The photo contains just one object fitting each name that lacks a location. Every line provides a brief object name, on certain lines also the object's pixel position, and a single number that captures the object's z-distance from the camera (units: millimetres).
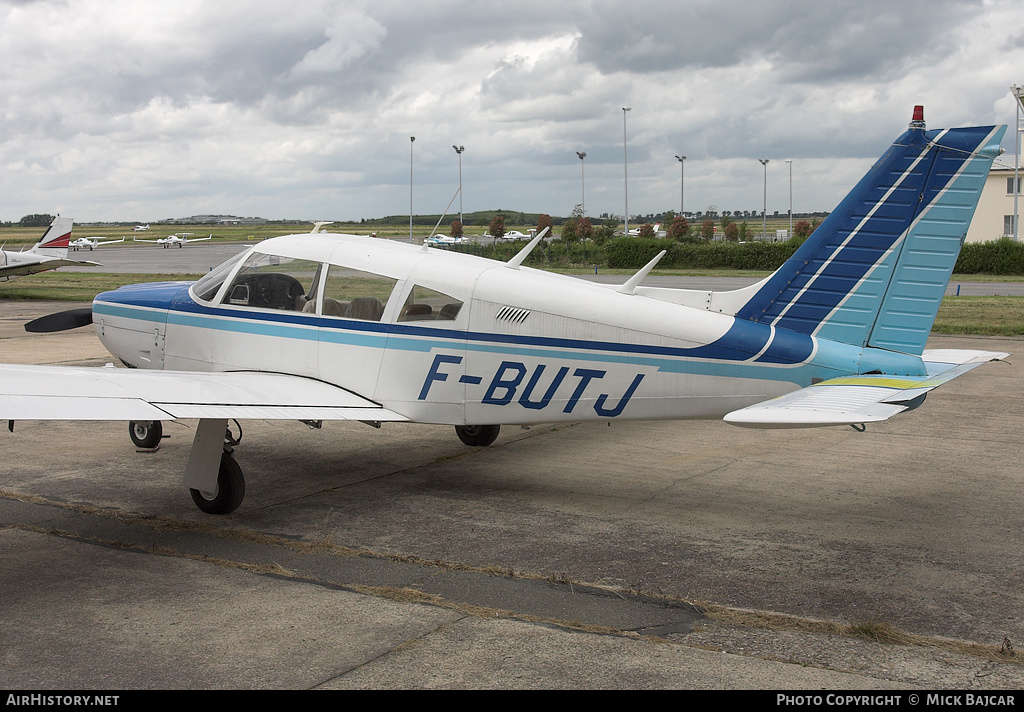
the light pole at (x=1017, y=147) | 44156
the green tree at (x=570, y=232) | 54769
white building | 57688
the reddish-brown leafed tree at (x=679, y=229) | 63594
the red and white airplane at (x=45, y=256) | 32412
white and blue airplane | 6453
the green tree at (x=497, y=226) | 61206
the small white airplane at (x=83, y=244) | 77375
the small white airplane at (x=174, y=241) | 83862
